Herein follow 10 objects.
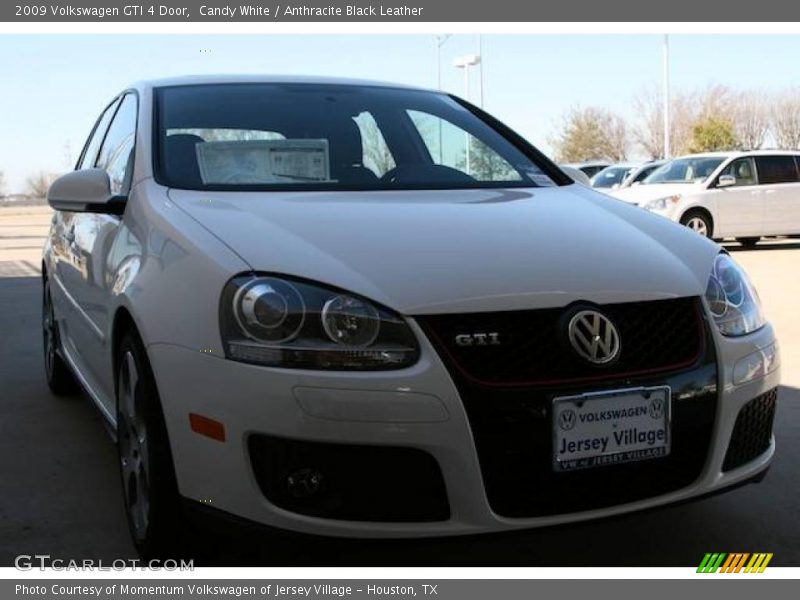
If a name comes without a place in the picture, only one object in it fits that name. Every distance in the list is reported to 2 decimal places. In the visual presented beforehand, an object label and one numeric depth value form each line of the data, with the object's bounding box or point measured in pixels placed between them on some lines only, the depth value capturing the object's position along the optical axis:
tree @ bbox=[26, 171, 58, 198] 88.69
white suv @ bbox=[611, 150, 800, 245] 14.45
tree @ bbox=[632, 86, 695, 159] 53.44
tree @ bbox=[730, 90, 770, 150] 51.62
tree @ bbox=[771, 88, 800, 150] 51.09
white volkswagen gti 2.27
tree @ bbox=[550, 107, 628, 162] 54.06
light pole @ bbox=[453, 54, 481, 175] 35.22
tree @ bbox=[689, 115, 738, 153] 41.91
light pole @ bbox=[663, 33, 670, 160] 35.81
